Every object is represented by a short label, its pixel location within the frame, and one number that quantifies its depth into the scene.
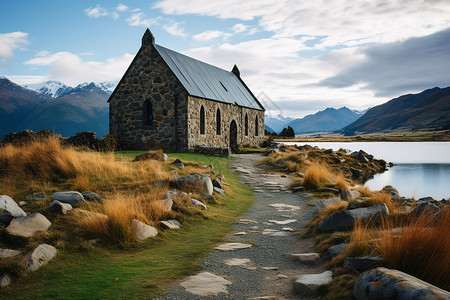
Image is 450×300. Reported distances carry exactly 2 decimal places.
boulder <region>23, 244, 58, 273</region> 5.06
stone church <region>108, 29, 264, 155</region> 24.84
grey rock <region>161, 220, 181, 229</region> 7.55
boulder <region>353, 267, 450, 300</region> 3.24
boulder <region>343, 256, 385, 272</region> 4.42
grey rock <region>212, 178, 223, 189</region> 12.32
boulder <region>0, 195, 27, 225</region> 6.35
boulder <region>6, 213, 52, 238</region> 5.96
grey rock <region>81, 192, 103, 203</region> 8.41
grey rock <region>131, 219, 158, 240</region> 6.76
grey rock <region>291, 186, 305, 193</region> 14.07
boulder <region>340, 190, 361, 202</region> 10.85
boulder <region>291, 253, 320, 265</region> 5.78
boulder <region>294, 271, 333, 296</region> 4.43
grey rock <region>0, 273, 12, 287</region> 4.66
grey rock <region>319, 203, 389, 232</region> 7.04
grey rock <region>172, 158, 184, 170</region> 13.81
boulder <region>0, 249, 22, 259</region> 5.29
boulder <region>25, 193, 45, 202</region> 8.02
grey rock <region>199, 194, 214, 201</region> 10.40
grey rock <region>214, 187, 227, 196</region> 11.63
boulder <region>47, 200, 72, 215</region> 7.22
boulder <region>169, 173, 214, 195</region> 10.77
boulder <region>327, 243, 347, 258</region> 5.46
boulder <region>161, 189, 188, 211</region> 8.37
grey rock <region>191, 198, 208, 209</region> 9.38
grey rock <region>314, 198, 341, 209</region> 9.49
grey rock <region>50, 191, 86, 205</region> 8.00
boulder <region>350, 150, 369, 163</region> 33.19
